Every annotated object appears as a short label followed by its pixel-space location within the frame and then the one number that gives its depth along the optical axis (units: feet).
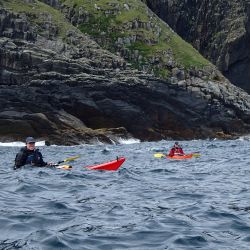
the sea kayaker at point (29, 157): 78.59
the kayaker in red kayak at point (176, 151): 119.22
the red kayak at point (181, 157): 116.37
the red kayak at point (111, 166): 83.10
